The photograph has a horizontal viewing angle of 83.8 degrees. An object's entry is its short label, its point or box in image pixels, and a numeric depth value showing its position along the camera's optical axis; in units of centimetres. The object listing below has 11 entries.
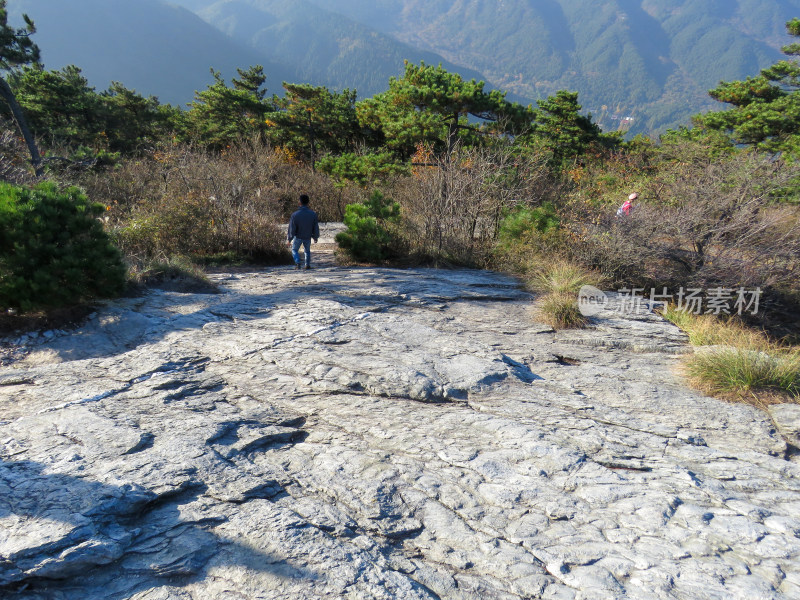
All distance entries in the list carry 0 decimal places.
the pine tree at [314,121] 2236
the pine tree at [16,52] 1273
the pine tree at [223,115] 2491
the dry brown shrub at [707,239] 860
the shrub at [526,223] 969
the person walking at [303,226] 945
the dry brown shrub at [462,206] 1055
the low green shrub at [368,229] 1048
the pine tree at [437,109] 1593
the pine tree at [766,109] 1798
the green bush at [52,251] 550
